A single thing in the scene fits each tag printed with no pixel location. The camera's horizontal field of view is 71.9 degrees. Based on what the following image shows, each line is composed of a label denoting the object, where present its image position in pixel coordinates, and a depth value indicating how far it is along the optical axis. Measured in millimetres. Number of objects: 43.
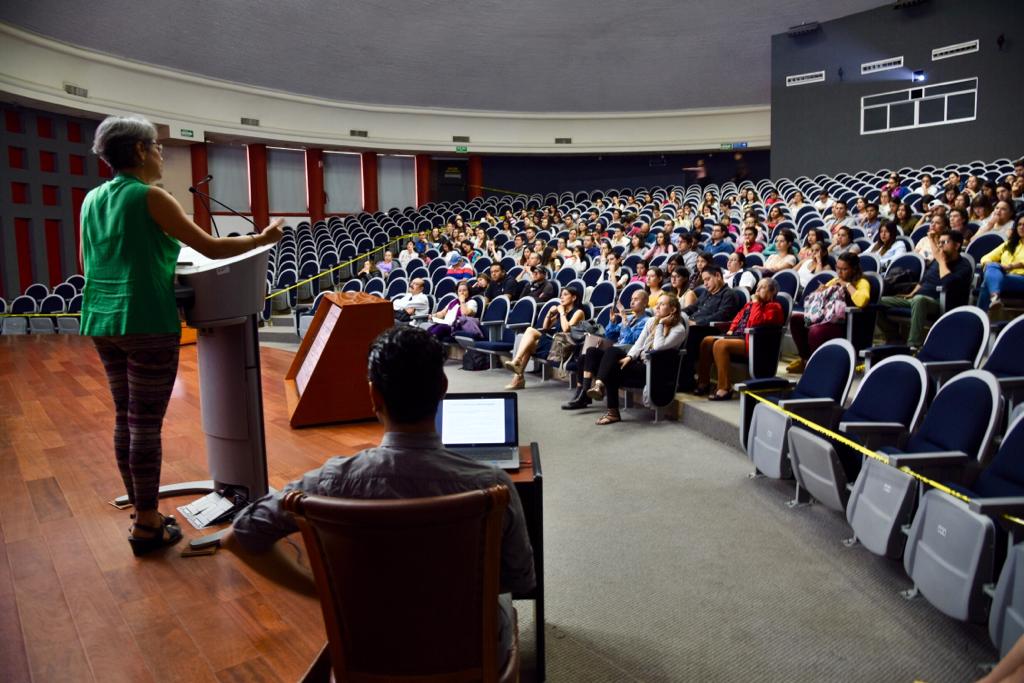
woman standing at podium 1880
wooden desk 1636
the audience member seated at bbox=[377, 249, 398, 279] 9602
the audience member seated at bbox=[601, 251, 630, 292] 6641
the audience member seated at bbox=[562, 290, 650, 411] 4836
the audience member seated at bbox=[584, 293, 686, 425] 4426
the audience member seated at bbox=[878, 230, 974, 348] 4398
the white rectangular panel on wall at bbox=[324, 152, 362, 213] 15812
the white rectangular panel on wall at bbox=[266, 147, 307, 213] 14891
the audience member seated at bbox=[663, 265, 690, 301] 5254
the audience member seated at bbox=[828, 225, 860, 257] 5491
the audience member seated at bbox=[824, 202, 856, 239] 6934
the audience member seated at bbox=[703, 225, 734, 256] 6973
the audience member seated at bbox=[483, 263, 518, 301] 7070
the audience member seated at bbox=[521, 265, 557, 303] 6514
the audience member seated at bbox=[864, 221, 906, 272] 5629
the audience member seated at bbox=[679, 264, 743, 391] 4688
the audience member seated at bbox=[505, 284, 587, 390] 5438
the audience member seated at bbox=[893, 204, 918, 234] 6602
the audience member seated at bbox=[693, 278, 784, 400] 4312
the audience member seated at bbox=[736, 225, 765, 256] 6578
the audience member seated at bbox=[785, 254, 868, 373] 4402
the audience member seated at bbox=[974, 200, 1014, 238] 5119
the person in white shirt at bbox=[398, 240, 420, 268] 10395
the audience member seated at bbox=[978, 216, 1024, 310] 4172
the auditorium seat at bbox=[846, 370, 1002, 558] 2195
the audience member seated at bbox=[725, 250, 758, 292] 5348
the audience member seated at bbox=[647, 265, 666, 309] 5203
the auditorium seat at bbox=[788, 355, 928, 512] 2578
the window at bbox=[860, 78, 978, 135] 10664
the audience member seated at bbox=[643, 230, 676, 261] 7152
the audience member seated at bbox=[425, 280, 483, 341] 6625
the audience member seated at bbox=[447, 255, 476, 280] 8195
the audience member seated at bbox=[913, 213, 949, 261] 4689
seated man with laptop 1019
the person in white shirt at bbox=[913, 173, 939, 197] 7941
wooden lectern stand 3330
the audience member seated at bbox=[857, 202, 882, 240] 6551
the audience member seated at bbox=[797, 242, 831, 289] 5145
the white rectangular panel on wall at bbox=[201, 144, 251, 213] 14094
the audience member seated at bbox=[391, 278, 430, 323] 7137
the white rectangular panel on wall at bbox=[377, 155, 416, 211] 16516
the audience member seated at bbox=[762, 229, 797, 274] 5746
